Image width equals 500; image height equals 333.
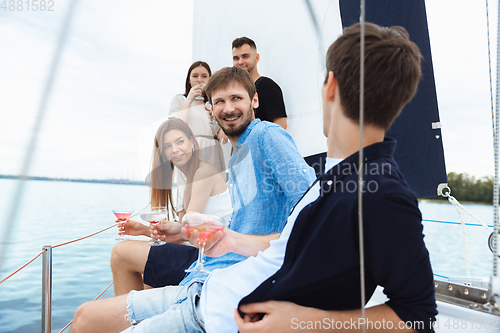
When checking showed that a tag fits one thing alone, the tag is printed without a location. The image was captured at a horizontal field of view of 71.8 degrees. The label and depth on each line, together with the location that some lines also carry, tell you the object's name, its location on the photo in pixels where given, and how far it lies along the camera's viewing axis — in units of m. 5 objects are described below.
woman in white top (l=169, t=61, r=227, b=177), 2.41
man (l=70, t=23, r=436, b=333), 0.62
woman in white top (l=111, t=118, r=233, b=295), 1.50
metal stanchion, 1.41
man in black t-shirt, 2.26
